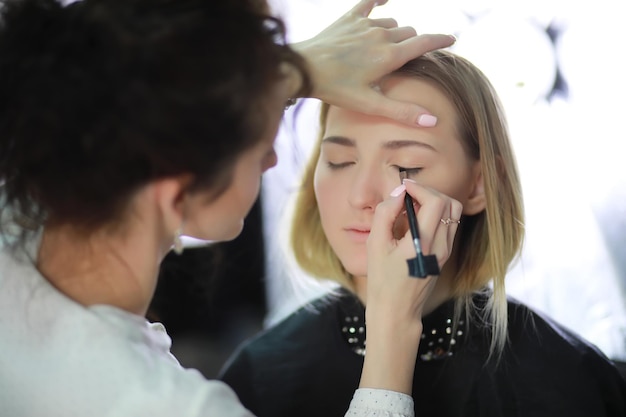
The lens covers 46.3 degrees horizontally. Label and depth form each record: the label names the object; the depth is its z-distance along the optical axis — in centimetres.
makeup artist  85
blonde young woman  146
